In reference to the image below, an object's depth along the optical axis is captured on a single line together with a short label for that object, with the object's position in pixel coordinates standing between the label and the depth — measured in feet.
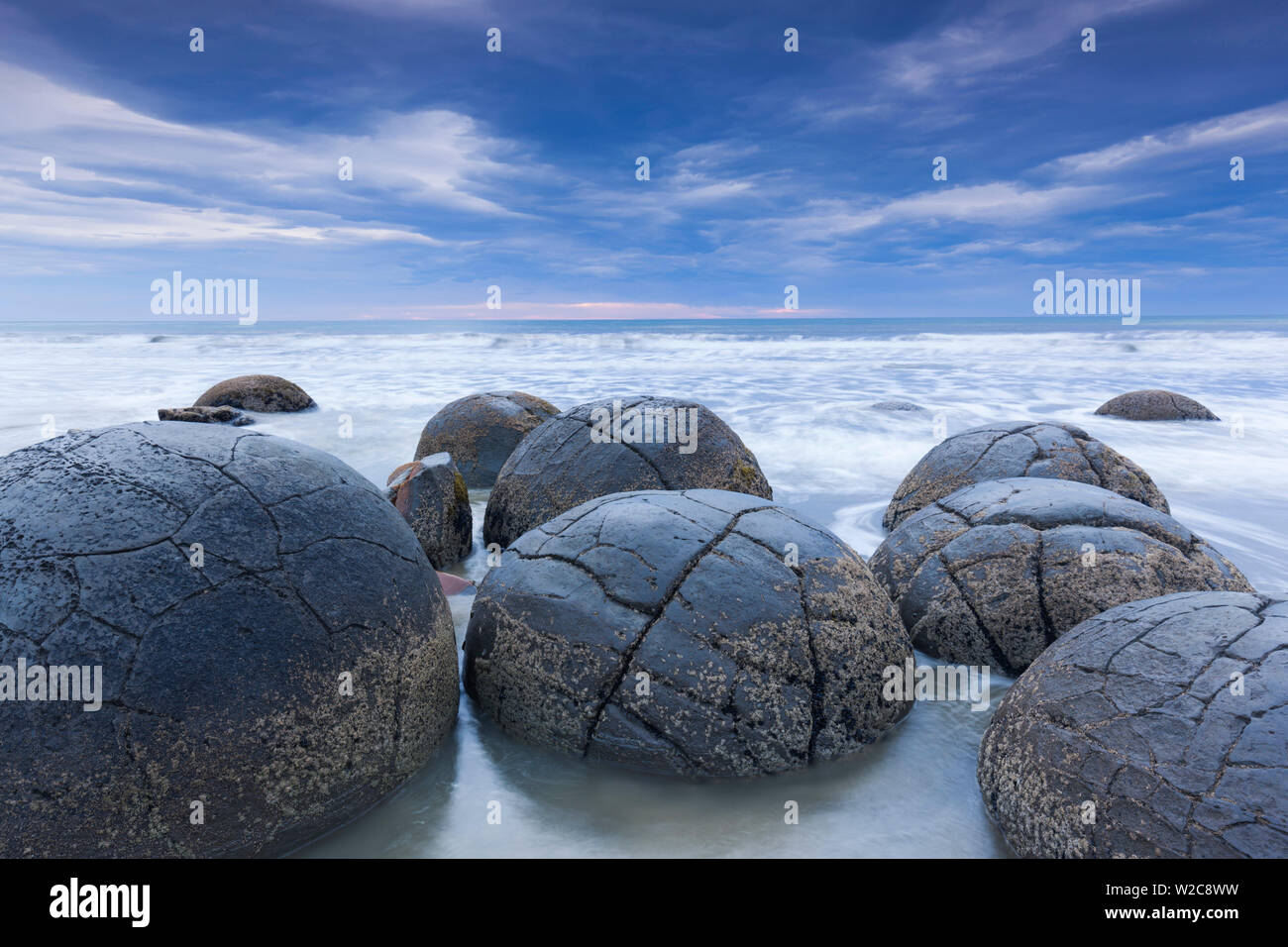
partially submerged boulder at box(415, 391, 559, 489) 28.04
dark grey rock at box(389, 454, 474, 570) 19.89
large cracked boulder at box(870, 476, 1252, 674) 13.20
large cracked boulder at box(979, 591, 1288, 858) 7.28
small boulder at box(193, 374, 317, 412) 48.08
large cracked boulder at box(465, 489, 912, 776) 10.21
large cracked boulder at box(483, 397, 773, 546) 18.22
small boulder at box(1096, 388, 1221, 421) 44.62
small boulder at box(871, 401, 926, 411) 48.57
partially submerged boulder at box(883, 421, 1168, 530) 19.08
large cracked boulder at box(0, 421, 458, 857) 7.64
